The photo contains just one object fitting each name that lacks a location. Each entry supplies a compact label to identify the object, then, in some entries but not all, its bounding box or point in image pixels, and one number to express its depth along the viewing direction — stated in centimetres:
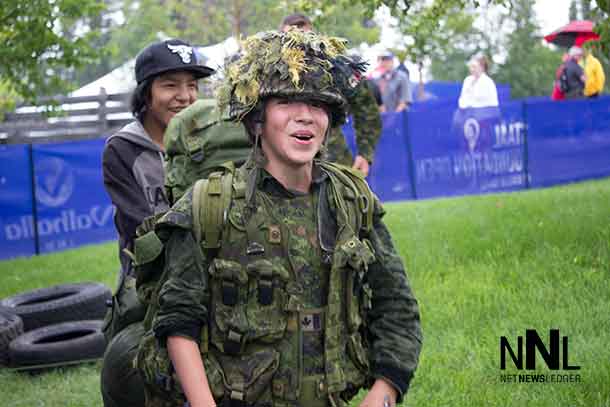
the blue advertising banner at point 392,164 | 1578
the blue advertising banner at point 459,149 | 1605
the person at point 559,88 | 1797
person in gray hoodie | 453
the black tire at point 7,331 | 714
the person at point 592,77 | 1741
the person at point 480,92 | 1634
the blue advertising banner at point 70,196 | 1334
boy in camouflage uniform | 294
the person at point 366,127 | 784
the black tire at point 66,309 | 772
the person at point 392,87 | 1677
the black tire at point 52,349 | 685
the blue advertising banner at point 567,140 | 1680
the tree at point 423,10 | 752
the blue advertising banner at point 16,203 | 1291
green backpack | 379
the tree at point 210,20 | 2717
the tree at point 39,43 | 1039
